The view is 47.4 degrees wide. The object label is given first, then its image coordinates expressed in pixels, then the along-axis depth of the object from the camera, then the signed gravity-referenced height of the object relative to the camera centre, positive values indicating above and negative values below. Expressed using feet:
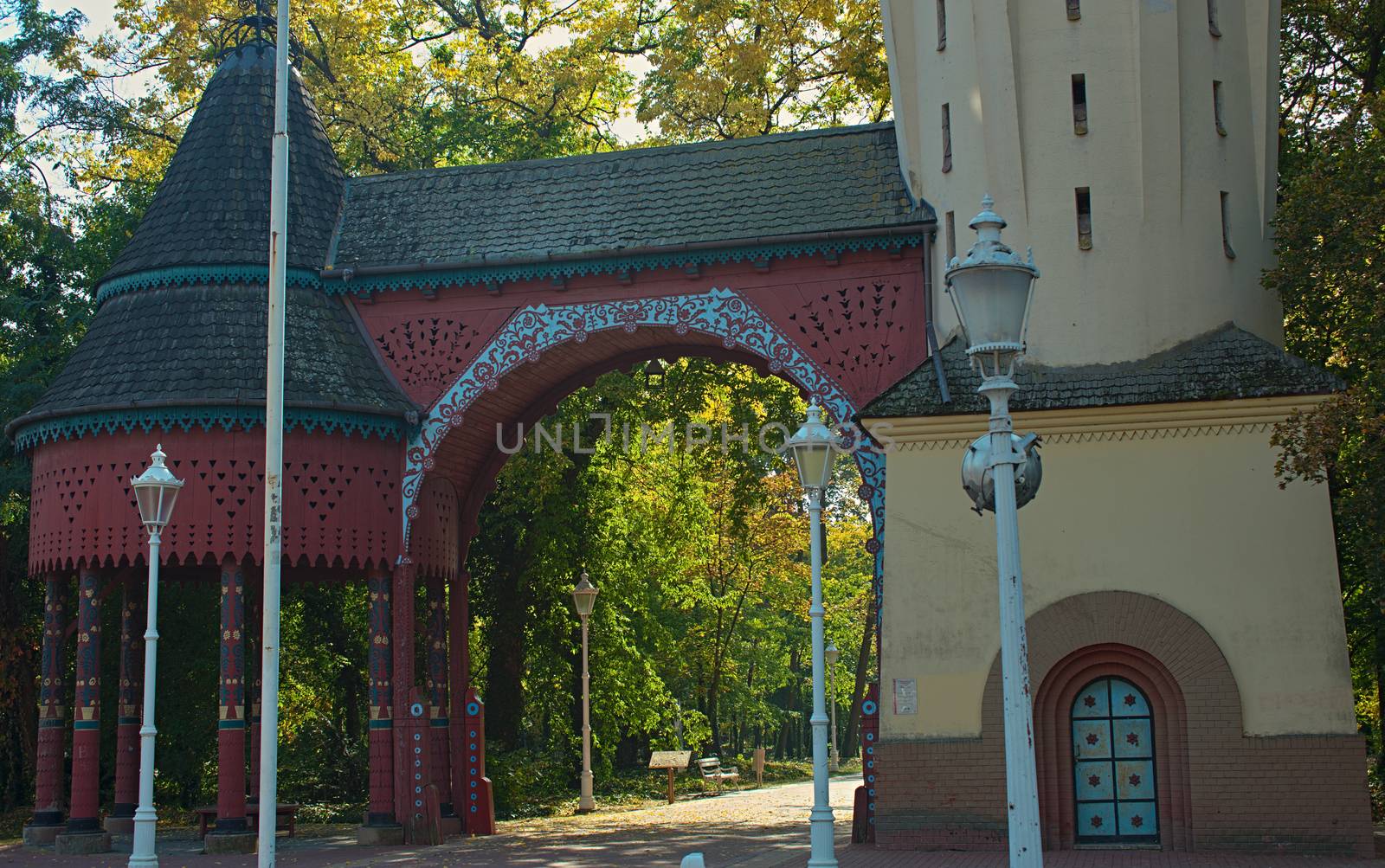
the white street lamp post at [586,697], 91.64 -2.74
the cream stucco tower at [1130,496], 56.59 +5.37
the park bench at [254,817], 68.64 -7.23
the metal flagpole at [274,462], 45.47 +5.81
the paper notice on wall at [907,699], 59.26 -2.04
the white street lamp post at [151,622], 49.44 +1.18
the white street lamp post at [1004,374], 31.30 +5.43
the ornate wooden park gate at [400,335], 66.85 +14.11
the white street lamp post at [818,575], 41.45 +1.90
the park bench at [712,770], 118.32 -9.30
